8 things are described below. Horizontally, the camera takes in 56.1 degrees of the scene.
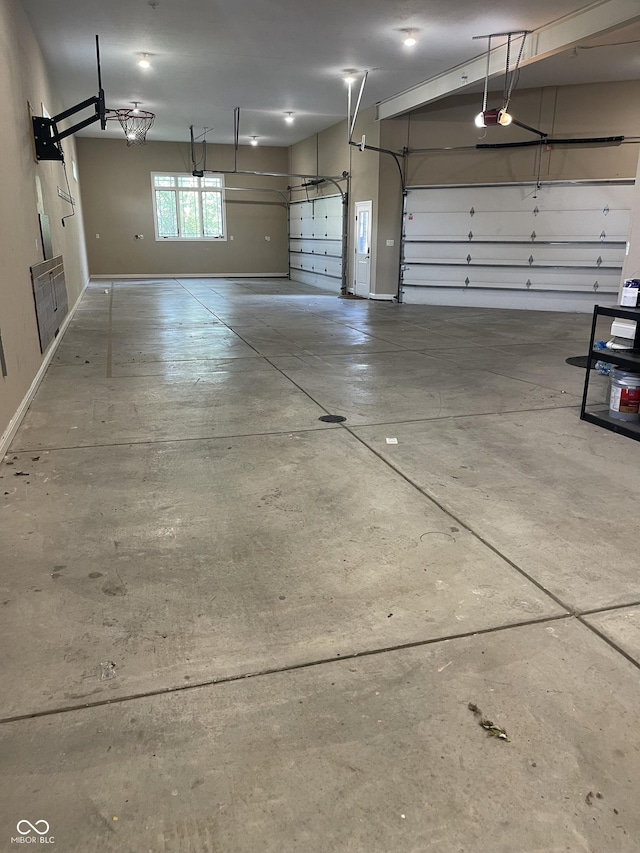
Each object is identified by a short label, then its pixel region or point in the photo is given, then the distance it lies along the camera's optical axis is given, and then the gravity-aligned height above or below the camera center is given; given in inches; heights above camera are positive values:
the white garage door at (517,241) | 429.7 +2.2
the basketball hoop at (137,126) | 525.7 +105.3
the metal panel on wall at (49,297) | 234.8 -22.3
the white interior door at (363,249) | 507.2 -4.0
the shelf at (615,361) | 165.3 -32.4
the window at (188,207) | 708.7 +43.4
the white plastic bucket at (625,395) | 170.7 -41.7
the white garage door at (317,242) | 575.2 +2.3
